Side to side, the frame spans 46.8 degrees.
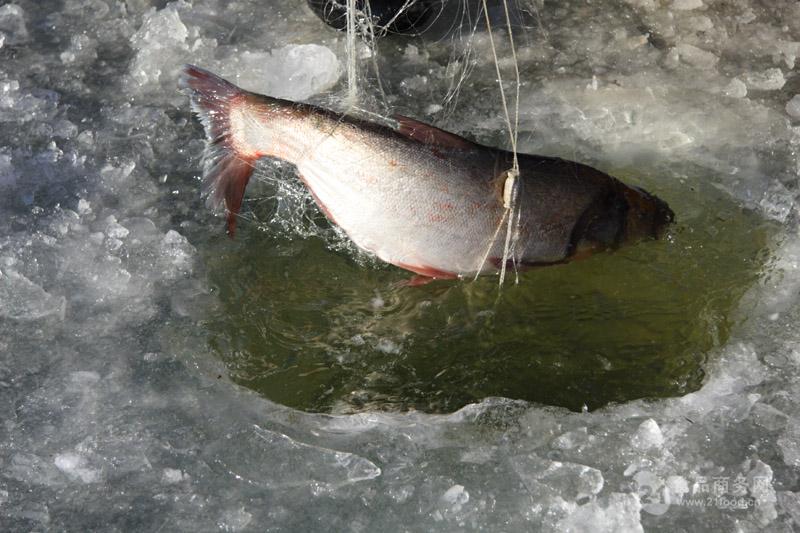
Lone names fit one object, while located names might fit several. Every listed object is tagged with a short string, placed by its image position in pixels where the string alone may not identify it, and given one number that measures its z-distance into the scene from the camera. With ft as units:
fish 9.26
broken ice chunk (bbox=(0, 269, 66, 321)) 9.66
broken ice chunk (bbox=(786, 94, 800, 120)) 12.39
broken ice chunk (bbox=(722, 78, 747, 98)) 12.68
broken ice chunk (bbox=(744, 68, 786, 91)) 12.84
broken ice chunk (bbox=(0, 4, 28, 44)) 13.66
